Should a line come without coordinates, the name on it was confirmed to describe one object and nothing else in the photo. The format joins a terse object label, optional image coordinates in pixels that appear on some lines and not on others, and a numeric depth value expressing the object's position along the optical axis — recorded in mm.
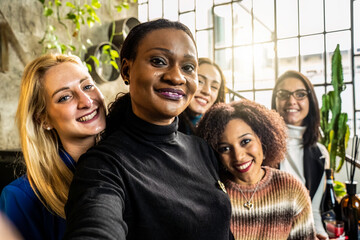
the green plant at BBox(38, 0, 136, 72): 2494
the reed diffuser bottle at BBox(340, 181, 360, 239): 1336
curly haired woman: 840
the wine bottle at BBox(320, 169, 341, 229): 1240
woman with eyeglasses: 1226
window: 4332
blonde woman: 894
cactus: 2594
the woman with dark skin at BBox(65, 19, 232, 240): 575
